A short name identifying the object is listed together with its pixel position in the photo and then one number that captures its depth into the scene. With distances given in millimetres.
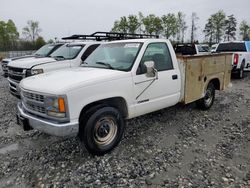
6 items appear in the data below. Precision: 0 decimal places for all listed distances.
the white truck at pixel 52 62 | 6316
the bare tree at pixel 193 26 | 50219
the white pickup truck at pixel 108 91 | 3193
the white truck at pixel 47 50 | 8266
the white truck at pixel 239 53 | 10883
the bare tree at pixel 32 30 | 60281
